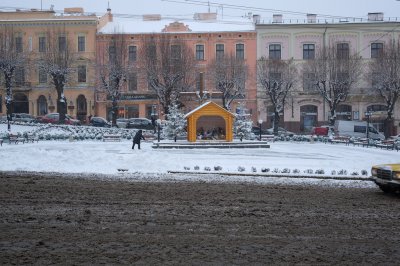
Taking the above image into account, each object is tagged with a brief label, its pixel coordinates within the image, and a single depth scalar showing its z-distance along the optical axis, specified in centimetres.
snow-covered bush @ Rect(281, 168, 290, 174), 2091
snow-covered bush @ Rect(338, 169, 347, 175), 2055
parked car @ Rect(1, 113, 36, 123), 5178
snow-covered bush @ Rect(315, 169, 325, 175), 2053
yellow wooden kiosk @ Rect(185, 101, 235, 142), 3538
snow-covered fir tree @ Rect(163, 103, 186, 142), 3971
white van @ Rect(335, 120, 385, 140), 4591
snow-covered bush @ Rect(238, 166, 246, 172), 2139
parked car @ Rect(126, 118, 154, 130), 5159
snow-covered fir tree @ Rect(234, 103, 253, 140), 4034
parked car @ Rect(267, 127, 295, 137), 4638
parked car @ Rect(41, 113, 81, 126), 5085
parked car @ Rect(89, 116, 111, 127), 5139
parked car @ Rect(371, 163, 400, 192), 1443
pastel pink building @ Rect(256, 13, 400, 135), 5553
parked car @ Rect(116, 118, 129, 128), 5215
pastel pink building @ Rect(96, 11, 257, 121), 5741
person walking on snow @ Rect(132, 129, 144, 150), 3150
